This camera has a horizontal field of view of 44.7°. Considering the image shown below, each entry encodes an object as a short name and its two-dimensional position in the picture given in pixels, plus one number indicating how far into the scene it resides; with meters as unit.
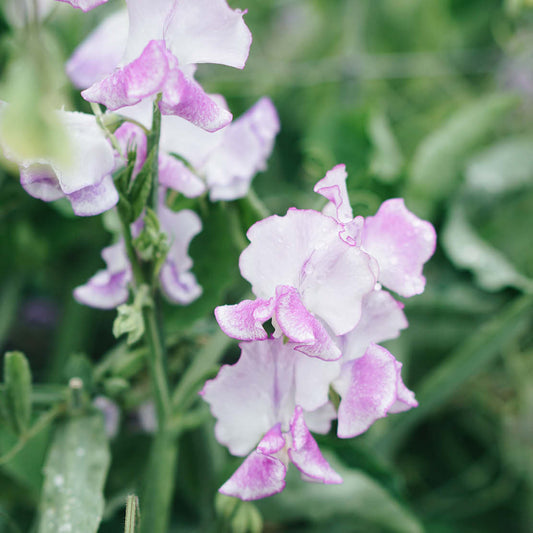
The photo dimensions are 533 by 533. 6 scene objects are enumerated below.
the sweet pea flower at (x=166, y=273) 0.33
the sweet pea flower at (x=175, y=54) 0.24
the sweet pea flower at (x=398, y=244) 0.29
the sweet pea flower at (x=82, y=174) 0.25
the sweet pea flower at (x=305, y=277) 0.25
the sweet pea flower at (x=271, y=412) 0.27
